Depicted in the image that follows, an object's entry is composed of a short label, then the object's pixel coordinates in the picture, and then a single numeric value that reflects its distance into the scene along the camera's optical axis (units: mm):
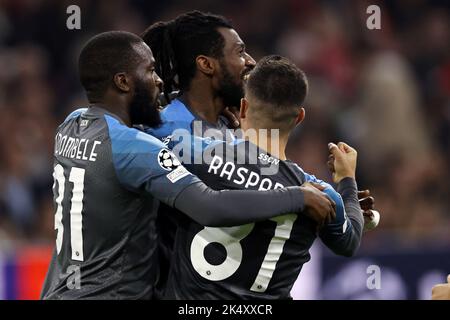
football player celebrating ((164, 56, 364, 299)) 8508
